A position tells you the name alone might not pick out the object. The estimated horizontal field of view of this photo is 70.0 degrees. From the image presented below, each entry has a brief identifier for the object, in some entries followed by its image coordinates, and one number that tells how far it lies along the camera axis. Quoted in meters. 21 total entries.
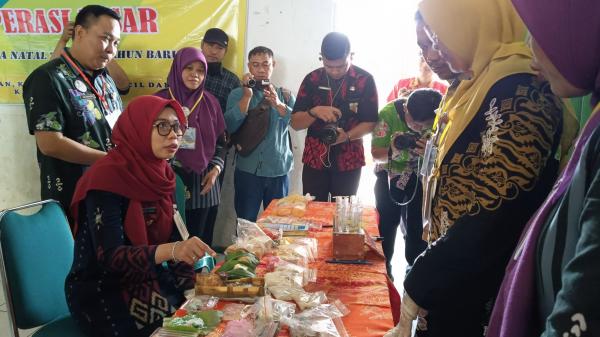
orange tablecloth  0.98
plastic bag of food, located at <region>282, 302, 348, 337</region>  0.90
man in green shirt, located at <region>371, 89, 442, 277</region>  2.15
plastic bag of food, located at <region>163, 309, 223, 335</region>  0.90
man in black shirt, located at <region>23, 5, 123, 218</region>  1.82
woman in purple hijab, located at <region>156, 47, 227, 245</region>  2.40
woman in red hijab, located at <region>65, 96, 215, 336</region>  1.23
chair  1.23
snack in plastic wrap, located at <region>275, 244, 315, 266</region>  1.29
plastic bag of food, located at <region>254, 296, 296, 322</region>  0.94
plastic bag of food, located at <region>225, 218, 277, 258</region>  1.36
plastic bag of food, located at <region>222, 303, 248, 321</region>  0.97
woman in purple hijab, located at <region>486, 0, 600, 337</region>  0.50
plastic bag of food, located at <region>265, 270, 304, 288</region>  1.12
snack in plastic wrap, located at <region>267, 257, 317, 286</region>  1.19
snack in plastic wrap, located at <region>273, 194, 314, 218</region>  1.86
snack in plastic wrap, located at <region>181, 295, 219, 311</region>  1.01
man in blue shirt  2.66
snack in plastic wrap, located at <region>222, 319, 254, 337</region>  0.88
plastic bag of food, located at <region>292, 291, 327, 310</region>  1.04
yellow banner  3.04
